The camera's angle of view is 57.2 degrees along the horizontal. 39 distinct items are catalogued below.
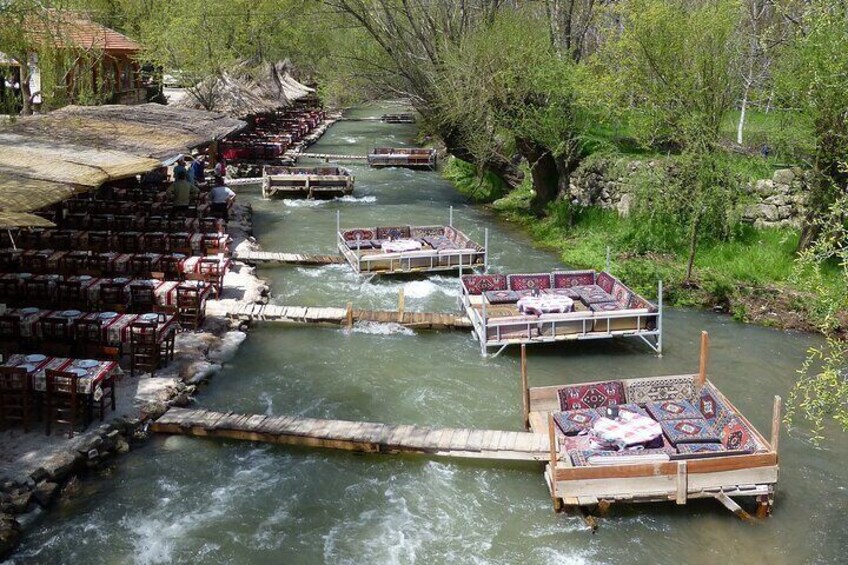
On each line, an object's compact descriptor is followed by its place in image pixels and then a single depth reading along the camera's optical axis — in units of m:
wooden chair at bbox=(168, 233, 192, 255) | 18.67
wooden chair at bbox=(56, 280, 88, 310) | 14.56
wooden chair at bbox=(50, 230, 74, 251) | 18.31
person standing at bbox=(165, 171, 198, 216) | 21.70
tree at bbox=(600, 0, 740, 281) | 19.05
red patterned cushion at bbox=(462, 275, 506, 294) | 17.08
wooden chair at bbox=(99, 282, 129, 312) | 14.62
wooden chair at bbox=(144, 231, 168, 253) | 18.55
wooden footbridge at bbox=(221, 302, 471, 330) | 16.47
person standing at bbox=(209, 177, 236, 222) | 23.34
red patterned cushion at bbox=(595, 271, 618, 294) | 16.83
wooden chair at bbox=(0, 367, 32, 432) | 10.84
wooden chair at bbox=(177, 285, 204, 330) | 15.03
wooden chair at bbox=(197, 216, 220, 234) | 20.59
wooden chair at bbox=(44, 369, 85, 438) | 10.80
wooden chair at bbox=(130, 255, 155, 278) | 16.59
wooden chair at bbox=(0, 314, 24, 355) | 12.59
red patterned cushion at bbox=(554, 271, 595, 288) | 17.36
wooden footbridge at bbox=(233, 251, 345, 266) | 20.81
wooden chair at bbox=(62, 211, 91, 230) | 19.97
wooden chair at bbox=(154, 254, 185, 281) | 16.66
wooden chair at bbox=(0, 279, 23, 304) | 14.48
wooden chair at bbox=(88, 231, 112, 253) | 18.56
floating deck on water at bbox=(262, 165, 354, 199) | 30.09
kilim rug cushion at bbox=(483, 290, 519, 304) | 16.56
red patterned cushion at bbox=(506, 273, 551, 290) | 17.16
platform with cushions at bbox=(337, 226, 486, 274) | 19.41
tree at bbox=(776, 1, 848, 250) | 16.14
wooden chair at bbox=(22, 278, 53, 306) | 14.49
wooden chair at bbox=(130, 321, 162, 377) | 12.87
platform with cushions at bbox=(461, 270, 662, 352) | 14.94
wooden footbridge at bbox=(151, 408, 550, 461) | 11.17
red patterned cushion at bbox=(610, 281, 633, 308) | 16.00
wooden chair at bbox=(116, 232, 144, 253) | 18.62
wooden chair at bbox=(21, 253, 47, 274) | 16.28
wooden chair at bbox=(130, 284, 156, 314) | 14.80
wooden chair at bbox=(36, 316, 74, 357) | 12.70
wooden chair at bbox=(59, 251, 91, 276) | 16.50
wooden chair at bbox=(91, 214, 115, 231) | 19.96
